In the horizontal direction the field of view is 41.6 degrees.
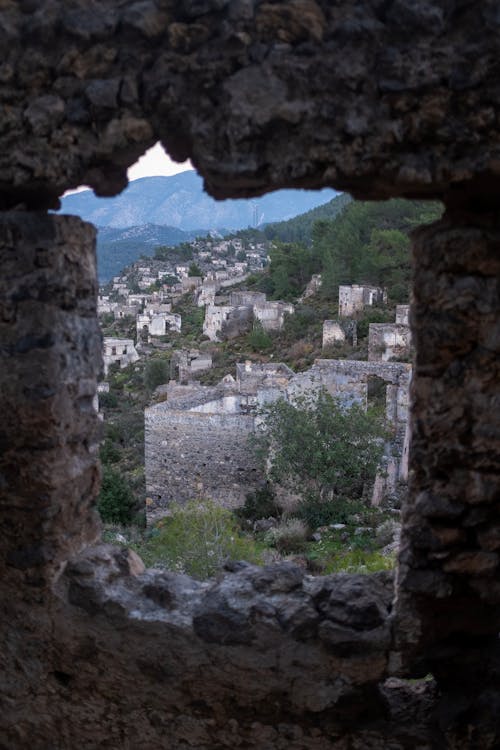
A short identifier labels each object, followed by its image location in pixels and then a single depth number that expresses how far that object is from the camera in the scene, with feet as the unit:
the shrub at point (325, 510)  36.04
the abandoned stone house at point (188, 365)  90.00
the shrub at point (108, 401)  89.76
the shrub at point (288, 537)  31.55
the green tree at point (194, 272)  203.72
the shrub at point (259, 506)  39.58
